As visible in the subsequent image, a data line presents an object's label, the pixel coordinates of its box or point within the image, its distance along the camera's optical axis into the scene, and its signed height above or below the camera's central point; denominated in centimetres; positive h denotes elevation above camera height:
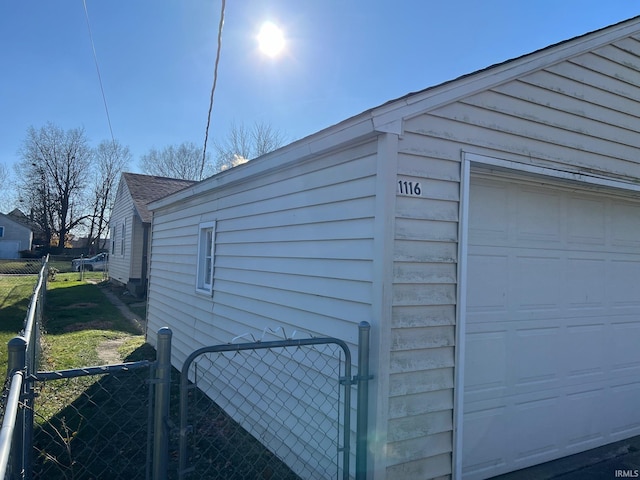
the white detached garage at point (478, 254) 280 +5
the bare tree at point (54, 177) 4131 +723
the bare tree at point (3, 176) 4581 +771
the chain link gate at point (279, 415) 264 -148
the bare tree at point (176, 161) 3672 +823
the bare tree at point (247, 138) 2400 +682
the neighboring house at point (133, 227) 1630 +97
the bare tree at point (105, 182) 4397 +734
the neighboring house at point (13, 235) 4256 +109
